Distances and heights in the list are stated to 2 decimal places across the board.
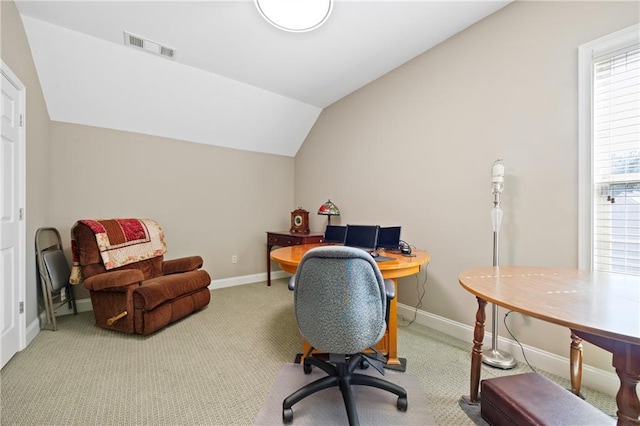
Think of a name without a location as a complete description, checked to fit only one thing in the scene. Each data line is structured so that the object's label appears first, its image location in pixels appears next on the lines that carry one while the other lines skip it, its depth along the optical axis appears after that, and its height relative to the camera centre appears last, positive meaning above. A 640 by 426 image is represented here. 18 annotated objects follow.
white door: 1.83 -0.03
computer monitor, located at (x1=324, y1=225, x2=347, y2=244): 2.88 -0.24
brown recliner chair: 2.25 -0.70
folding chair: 2.35 -0.56
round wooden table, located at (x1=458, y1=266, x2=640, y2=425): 0.81 -0.34
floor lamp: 1.83 -0.23
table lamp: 3.40 +0.04
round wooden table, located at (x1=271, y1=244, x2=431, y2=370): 1.78 -0.41
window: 1.52 +0.37
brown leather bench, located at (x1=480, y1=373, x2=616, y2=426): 1.10 -0.85
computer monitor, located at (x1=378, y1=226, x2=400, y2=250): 2.47 -0.24
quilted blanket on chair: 2.45 -0.30
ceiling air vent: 2.33 +1.53
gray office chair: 1.26 -0.45
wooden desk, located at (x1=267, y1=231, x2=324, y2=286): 3.42 -0.36
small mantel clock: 3.91 -0.14
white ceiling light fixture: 1.83 +1.44
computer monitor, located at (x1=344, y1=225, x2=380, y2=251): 2.35 -0.22
